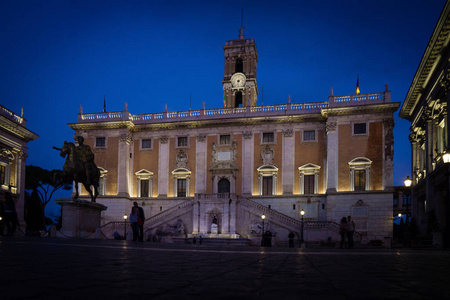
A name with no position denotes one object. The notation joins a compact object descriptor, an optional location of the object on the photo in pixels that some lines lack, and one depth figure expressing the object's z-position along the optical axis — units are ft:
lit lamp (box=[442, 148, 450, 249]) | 51.67
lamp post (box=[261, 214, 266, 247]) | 108.06
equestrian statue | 66.28
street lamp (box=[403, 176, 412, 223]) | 66.32
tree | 174.19
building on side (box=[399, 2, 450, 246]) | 74.28
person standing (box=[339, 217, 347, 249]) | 67.44
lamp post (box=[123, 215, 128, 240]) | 114.73
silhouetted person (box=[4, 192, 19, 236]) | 54.49
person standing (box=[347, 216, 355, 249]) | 65.72
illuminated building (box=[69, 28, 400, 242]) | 115.65
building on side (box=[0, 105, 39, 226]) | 109.40
